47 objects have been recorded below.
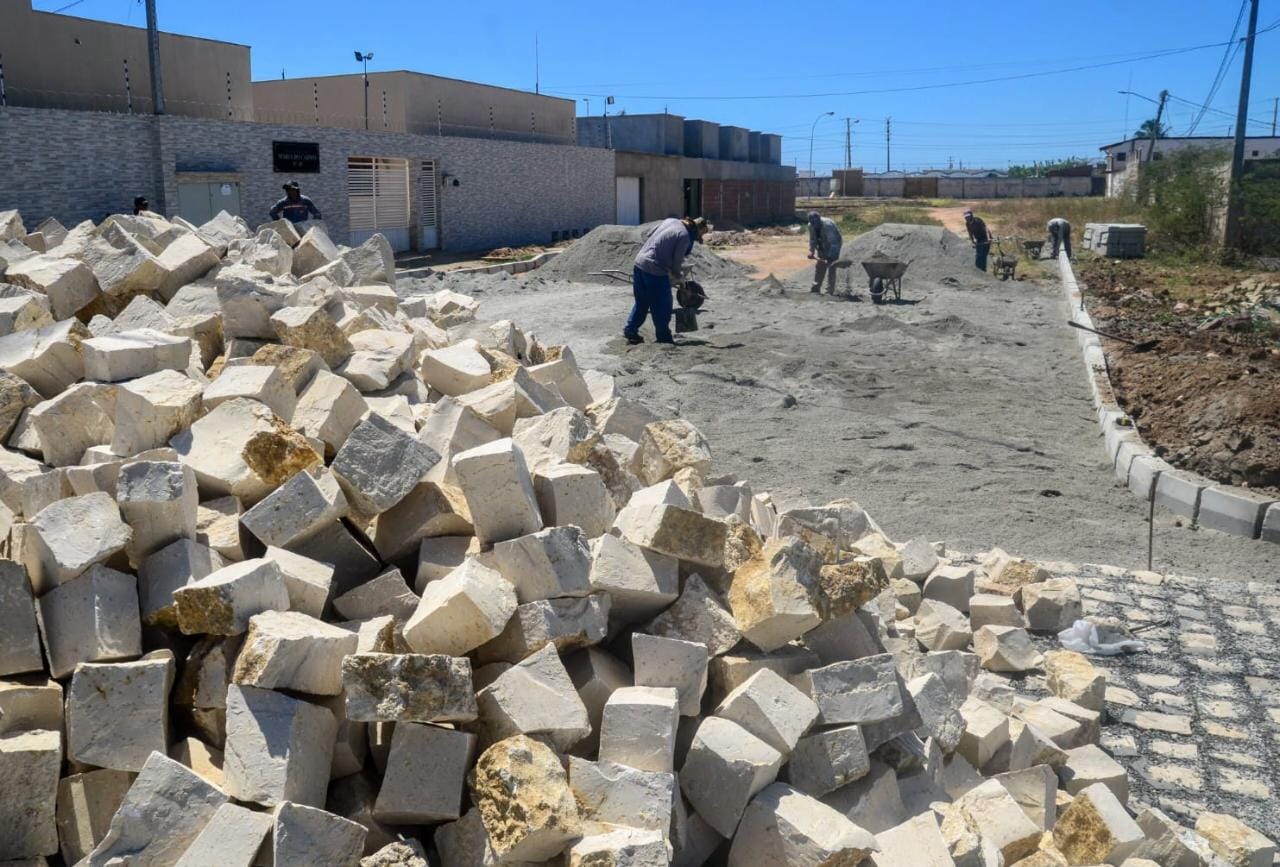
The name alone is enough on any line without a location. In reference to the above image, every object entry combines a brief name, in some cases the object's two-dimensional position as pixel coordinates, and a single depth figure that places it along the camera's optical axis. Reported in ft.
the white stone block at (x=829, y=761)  9.79
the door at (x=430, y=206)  90.38
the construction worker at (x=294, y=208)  39.91
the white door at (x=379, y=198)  83.87
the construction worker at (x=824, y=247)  59.00
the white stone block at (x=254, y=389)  12.00
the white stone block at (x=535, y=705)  8.78
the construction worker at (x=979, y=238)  69.46
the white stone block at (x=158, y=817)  7.77
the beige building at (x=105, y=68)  69.10
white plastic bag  16.38
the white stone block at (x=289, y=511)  10.06
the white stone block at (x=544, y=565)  9.81
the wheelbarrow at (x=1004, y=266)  67.92
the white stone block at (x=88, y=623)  8.86
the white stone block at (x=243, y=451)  10.72
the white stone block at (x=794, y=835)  8.83
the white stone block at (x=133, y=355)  12.40
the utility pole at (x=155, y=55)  64.13
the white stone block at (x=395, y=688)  8.29
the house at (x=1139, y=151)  131.34
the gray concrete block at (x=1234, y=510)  21.81
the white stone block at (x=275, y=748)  7.95
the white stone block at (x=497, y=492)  10.19
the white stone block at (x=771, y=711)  9.55
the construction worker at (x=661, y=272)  40.96
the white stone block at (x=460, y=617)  9.11
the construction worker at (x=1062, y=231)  81.05
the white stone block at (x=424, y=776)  8.41
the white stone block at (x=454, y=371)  14.73
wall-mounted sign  75.25
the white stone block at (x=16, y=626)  8.77
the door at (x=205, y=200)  69.36
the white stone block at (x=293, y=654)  8.43
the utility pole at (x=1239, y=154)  75.82
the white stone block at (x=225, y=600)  8.80
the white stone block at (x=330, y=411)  12.00
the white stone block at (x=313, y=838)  7.52
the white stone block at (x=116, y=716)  8.32
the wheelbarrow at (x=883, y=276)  55.67
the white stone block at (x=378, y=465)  10.36
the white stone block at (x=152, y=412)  11.22
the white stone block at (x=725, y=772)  9.13
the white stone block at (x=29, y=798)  7.94
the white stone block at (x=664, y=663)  9.75
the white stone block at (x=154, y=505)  9.51
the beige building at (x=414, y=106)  96.02
